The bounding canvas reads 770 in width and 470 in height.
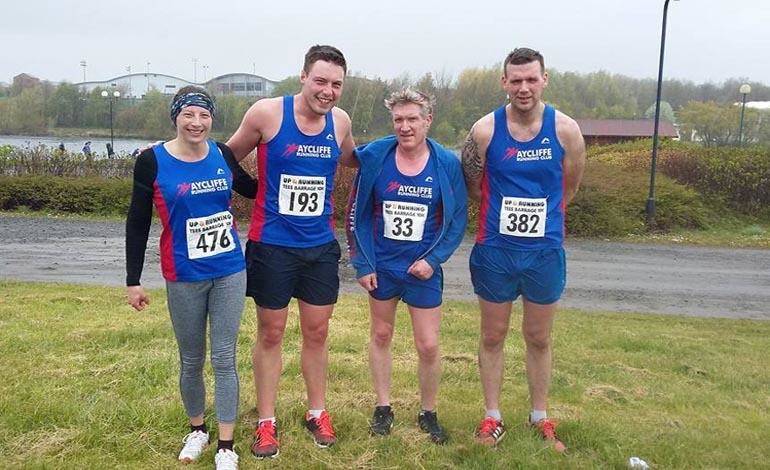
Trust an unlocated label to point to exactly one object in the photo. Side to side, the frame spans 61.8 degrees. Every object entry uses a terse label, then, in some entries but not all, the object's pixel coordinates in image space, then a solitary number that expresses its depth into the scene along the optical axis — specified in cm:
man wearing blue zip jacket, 359
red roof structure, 3872
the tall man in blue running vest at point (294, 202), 344
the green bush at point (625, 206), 1532
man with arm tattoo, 353
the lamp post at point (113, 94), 4267
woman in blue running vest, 312
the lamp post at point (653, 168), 1596
